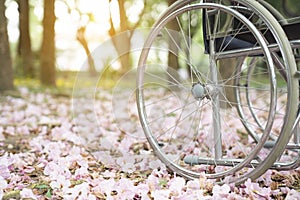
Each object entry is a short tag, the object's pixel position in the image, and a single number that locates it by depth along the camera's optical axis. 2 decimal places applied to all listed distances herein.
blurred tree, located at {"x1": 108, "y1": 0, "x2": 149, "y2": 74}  6.68
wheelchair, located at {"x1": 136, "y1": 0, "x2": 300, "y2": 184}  1.50
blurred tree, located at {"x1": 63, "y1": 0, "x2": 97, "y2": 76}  13.01
